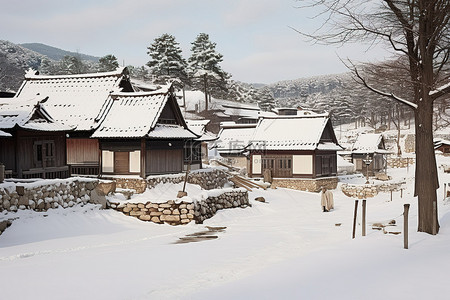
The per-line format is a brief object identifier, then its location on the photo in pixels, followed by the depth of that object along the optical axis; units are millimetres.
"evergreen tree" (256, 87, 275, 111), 95500
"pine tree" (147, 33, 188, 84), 62469
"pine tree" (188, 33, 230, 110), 66312
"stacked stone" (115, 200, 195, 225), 19094
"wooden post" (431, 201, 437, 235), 12516
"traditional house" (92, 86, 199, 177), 27016
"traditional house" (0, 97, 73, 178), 21016
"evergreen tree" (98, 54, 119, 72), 70188
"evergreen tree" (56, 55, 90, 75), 83806
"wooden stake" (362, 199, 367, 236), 12914
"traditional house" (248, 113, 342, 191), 37125
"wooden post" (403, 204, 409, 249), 10828
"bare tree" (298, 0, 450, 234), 12430
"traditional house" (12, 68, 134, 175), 28969
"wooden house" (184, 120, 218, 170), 33375
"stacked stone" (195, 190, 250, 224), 19719
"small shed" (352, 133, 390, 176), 50781
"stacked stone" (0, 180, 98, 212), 15852
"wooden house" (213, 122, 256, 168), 46625
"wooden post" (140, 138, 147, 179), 26953
